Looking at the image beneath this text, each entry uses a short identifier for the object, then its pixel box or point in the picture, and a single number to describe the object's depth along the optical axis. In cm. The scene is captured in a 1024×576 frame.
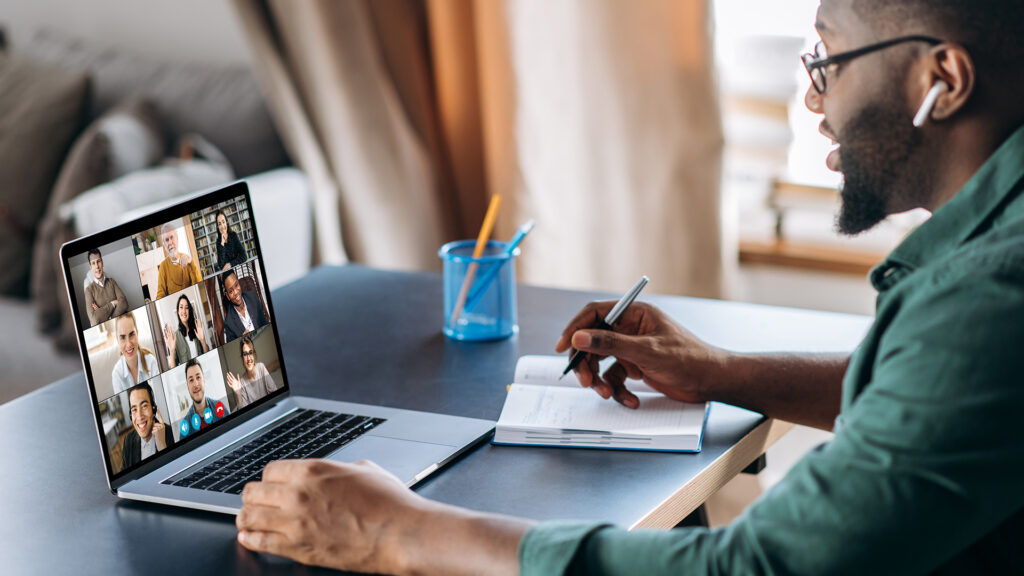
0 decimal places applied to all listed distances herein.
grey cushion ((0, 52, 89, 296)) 277
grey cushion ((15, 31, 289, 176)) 287
